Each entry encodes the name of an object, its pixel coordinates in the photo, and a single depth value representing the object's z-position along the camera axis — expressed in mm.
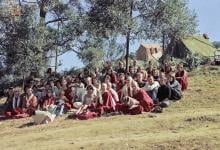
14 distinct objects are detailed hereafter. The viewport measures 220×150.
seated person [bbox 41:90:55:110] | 17769
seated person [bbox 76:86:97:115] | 16935
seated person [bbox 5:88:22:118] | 18021
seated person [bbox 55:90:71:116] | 17322
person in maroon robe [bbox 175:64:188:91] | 18629
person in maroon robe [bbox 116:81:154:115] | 16544
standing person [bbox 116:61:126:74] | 19912
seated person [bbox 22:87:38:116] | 17989
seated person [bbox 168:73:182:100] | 17413
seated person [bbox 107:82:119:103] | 17035
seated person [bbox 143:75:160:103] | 17104
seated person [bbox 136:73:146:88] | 17700
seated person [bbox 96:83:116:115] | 16840
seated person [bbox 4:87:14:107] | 18523
